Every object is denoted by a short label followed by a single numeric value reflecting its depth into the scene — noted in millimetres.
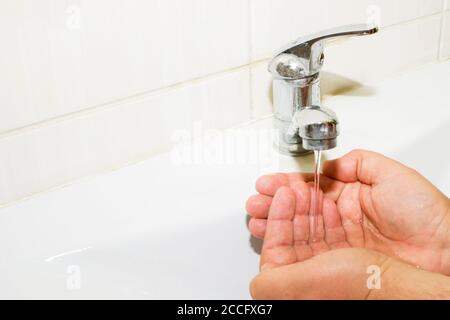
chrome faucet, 399
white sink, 409
